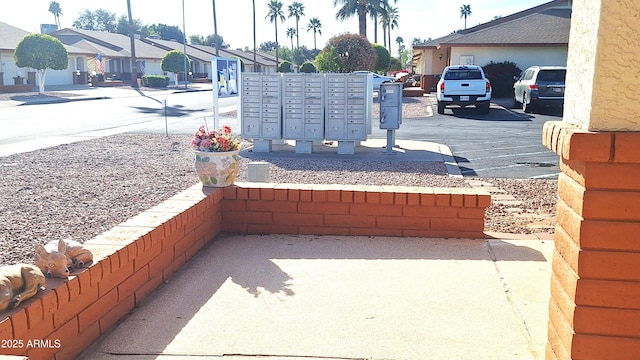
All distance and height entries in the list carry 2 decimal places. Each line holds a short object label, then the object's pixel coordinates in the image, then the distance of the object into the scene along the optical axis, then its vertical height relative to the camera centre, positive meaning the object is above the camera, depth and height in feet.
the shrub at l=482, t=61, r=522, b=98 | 106.01 +1.11
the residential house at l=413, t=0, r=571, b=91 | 106.93 +6.83
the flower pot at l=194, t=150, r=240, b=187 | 19.61 -2.72
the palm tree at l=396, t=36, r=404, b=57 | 520.42 +34.41
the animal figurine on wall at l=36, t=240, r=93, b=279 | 10.94 -3.19
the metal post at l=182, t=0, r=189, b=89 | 185.88 +12.45
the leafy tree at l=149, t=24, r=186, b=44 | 399.65 +32.65
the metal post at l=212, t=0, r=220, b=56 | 217.56 +19.84
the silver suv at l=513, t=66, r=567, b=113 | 74.64 -0.53
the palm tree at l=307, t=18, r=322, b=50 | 408.26 +36.72
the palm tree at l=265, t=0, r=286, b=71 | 330.95 +38.09
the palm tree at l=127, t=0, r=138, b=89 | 171.63 +5.42
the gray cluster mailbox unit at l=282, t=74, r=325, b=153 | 41.47 -1.89
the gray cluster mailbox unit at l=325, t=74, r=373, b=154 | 41.29 -2.08
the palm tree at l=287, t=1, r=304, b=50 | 370.63 +43.36
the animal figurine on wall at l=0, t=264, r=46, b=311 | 9.50 -3.22
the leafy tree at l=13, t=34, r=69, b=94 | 127.34 +5.62
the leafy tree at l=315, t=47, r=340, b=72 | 124.36 +4.18
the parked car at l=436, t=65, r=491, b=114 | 74.79 -0.67
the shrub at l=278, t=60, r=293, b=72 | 260.01 +6.18
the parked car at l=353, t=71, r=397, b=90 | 88.15 +0.44
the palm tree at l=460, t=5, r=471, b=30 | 393.09 +45.73
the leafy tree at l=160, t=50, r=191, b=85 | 195.11 +5.99
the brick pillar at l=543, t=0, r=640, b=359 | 8.34 -1.46
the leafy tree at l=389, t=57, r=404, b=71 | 188.66 +5.52
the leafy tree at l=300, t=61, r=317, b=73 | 195.31 +4.42
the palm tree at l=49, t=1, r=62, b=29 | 392.68 +45.28
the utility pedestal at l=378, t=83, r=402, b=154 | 41.19 -1.71
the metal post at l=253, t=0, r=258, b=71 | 260.95 +23.50
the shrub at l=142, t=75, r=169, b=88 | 179.47 +0.03
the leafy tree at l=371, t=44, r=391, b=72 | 139.23 +5.38
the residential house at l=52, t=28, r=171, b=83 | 191.83 +9.35
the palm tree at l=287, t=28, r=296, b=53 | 416.46 +33.12
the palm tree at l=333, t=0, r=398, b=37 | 171.73 +20.72
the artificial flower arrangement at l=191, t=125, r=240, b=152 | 20.27 -1.96
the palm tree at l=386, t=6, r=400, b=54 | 371.70 +38.40
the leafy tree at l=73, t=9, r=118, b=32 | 404.36 +40.46
